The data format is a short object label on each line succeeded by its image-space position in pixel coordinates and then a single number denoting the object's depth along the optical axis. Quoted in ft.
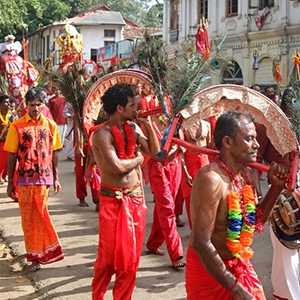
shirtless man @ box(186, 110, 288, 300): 8.87
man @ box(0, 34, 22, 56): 43.28
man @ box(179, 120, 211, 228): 19.49
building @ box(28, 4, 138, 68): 150.20
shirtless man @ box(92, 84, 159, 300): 13.02
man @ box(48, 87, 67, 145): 47.11
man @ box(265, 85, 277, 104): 36.99
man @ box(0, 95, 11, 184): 31.12
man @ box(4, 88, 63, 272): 17.57
